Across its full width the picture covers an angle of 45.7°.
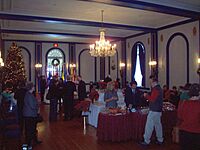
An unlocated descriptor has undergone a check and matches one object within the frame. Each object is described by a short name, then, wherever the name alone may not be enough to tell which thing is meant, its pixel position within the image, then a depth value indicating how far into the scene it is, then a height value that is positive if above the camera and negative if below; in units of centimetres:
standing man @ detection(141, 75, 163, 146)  538 -74
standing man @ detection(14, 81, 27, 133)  622 -51
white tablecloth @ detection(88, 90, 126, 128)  765 -101
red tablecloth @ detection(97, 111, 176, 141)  596 -122
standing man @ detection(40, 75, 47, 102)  1512 -48
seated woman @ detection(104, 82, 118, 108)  647 -49
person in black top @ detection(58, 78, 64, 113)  930 -38
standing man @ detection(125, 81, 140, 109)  737 -50
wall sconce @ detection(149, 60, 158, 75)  1210 +61
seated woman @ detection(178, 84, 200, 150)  339 -61
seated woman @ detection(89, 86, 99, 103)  855 -61
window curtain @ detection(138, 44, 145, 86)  1351 +111
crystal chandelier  996 +132
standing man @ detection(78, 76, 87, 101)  948 -47
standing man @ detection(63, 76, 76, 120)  908 -68
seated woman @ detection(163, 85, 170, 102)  964 -64
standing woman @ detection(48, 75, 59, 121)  904 -75
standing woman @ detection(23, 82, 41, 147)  518 -69
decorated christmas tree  1200 +70
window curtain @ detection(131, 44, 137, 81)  1426 +126
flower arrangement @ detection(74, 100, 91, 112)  758 -84
